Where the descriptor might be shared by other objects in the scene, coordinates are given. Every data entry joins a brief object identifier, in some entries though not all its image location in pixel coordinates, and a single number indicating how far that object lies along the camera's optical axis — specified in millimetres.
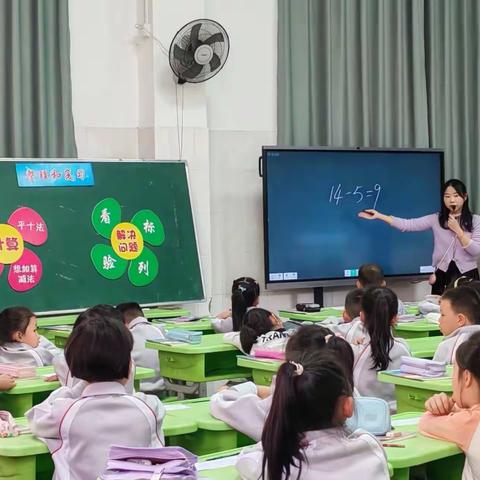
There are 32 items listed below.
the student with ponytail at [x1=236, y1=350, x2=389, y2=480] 3481
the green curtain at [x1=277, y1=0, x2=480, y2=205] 12600
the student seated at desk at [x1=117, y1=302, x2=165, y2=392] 8253
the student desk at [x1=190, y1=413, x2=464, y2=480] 4034
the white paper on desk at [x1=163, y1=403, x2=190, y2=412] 5326
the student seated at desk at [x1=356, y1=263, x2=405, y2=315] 10399
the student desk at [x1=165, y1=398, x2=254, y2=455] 4924
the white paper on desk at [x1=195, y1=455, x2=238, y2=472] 4076
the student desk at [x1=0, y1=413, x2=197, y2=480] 4445
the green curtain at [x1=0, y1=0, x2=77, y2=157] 10640
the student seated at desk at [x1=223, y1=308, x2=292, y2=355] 7394
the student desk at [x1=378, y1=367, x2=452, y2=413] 5601
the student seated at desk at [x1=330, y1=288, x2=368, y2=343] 7110
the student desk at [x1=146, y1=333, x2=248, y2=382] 7734
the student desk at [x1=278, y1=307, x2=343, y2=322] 10045
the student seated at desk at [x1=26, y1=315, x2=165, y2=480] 4386
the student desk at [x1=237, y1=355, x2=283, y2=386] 6677
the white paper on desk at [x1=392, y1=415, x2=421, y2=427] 4937
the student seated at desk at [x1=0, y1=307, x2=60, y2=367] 7270
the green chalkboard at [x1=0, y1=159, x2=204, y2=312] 10127
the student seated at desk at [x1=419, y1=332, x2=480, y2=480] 4297
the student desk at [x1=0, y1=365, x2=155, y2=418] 6086
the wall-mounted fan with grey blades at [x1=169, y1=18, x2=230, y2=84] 11128
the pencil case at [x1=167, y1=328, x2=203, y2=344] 7907
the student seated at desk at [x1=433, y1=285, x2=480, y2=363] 6504
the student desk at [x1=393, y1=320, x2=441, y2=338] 8958
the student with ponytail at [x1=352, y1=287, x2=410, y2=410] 6584
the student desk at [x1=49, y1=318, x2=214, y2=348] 9008
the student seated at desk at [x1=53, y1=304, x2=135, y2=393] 5823
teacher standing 11178
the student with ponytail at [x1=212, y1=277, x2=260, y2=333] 8971
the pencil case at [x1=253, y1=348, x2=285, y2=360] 6831
